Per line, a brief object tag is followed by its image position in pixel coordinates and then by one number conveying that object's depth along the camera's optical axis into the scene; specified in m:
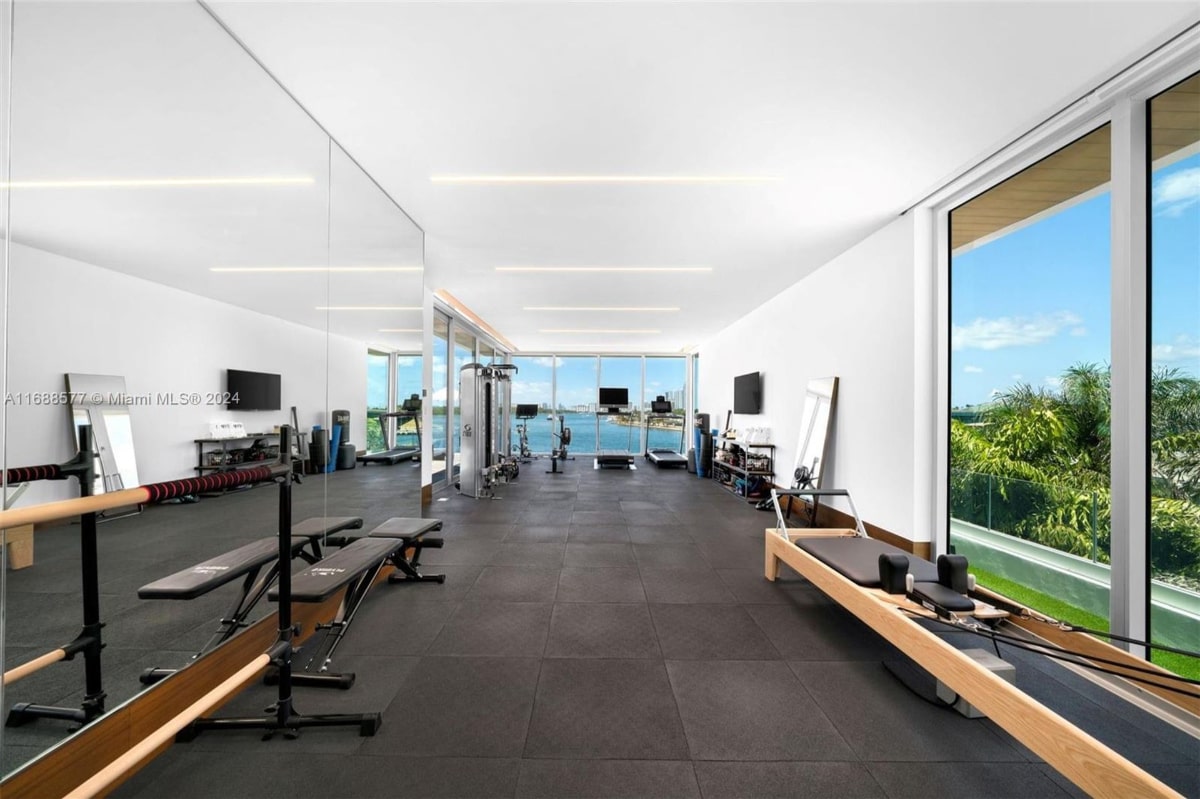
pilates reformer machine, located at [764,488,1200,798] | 1.32
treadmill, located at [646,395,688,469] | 10.51
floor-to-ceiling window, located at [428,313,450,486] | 7.28
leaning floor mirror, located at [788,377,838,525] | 5.16
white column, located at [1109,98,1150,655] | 2.33
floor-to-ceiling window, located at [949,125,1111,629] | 2.89
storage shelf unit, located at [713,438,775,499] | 6.80
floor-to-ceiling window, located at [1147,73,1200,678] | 2.24
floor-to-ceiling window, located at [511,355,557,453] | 12.52
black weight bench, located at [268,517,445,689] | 2.18
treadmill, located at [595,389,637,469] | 12.06
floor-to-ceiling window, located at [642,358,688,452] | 12.83
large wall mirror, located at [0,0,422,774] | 1.52
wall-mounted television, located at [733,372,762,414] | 7.47
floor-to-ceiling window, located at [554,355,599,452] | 12.54
